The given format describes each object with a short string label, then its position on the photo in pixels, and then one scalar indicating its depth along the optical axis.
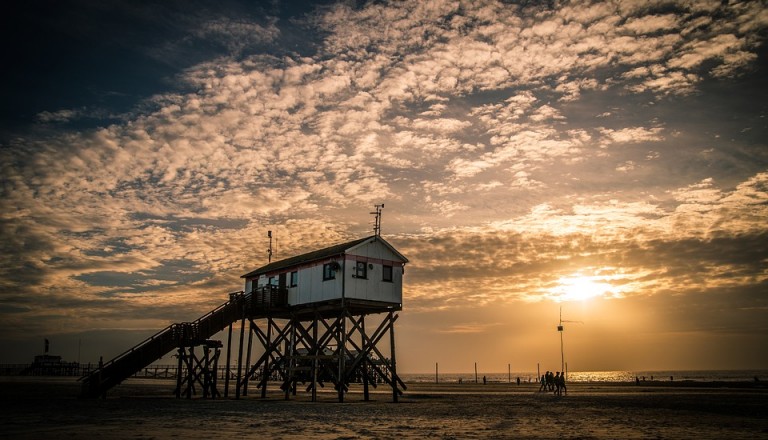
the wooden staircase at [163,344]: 34.34
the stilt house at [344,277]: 36.25
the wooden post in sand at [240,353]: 40.17
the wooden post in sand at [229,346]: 41.03
